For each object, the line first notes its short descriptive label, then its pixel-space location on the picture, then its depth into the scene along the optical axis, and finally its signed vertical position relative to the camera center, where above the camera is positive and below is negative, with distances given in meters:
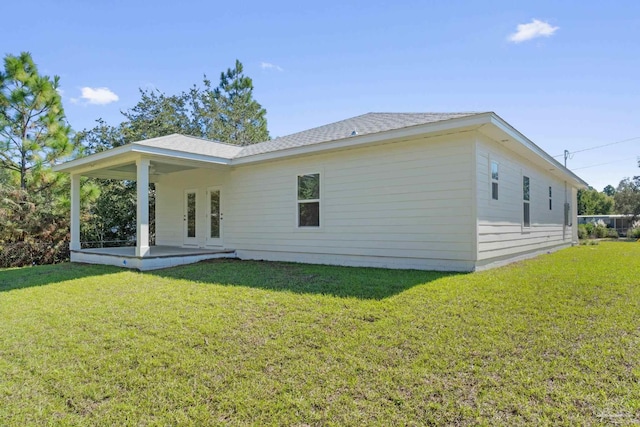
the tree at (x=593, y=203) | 47.56 +1.78
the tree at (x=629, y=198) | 25.69 +1.33
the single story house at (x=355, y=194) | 6.86 +0.57
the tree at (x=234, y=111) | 24.15 +7.74
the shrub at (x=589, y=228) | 23.50 -0.77
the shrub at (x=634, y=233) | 20.83 -1.02
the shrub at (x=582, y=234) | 20.15 -1.00
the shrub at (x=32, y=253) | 11.02 -1.08
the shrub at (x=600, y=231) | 22.97 -0.96
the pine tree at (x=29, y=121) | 11.12 +3.26
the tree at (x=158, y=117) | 19.23 +6.11
